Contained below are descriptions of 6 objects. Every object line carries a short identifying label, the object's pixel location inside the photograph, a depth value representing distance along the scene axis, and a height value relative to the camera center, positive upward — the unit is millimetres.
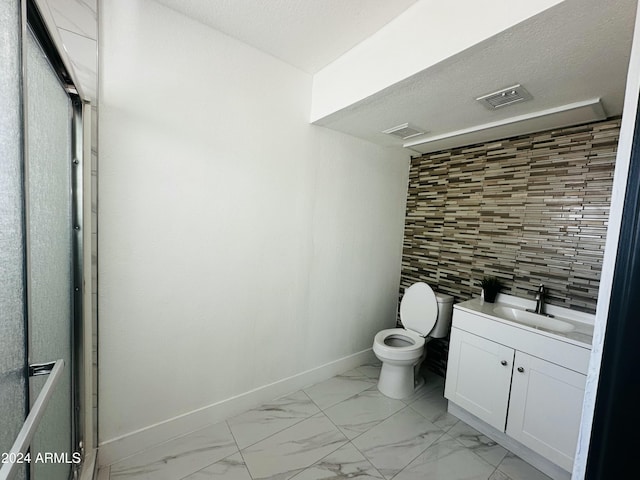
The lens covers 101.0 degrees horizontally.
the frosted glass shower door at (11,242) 596 -96
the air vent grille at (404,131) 2113 +812
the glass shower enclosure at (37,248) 614 -137
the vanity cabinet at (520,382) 1463 -928
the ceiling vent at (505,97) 1488 +817
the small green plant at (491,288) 2164 -444
